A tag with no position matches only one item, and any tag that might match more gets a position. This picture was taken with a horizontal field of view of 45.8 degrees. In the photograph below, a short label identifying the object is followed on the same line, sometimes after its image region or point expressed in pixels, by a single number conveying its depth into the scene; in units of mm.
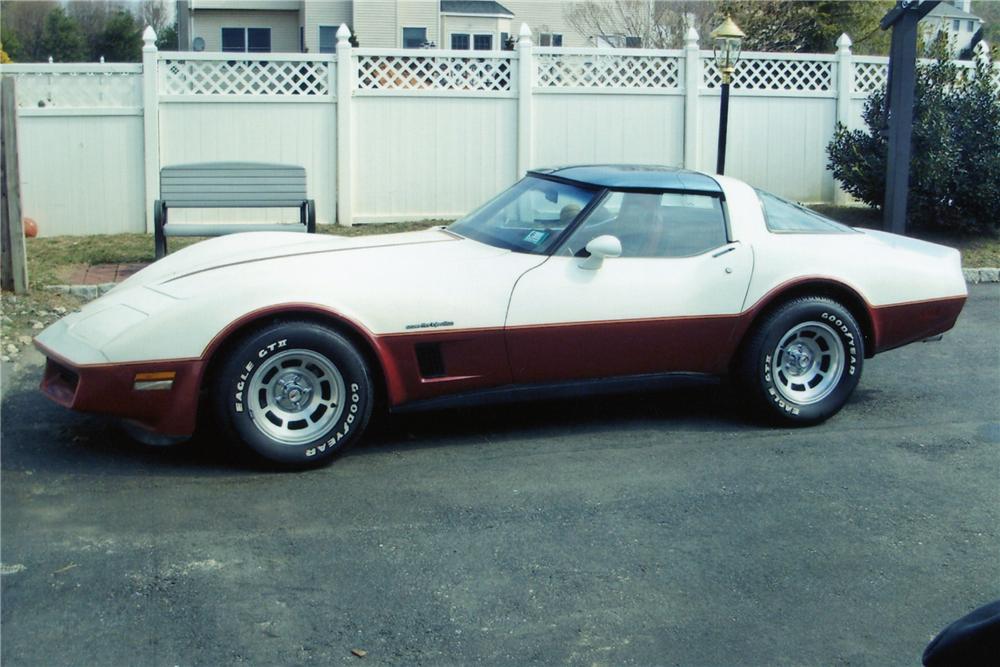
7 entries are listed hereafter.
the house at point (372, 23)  31062
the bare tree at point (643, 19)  28188
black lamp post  12672
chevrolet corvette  5430
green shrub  12516
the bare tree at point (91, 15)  41750
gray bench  11008
